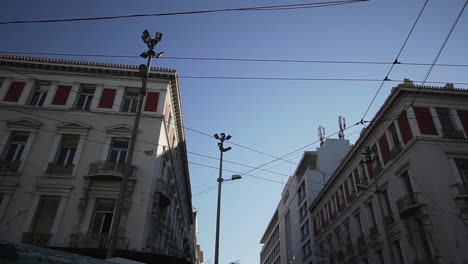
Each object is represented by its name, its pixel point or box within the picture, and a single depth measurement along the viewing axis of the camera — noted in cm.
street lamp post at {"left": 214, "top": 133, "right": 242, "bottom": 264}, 1941
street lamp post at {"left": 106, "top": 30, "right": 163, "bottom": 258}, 1039
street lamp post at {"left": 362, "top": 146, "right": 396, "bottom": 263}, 1875
